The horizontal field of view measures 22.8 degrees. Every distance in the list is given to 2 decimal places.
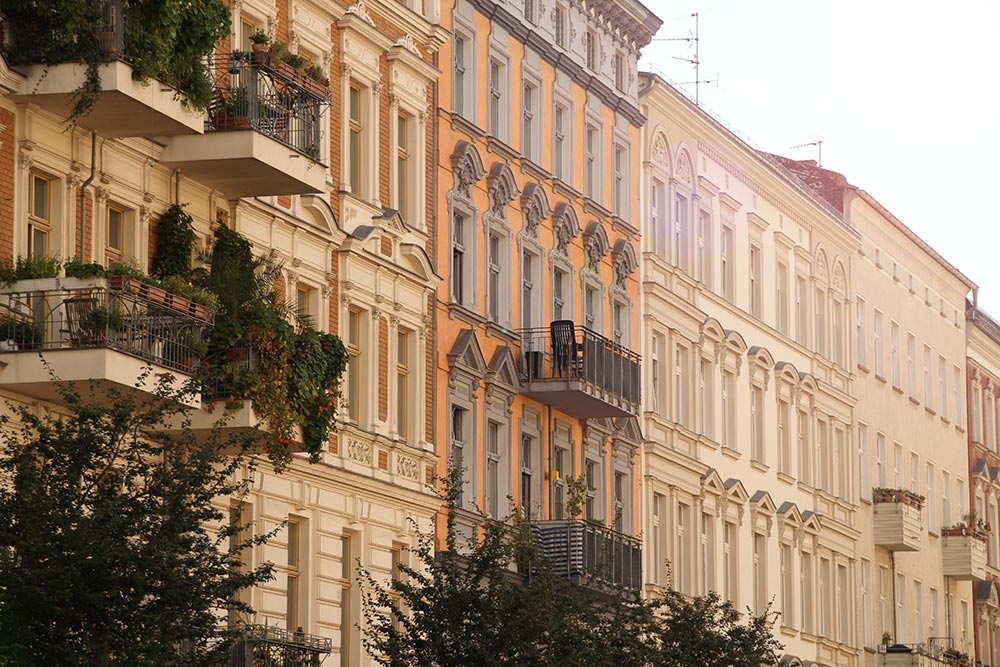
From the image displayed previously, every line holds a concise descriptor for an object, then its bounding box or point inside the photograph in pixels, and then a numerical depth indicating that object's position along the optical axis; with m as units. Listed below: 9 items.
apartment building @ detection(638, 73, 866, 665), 52.66
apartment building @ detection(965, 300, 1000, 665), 76.88
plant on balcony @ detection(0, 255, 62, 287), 28.19
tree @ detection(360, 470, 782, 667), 31.70
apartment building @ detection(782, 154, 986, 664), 66.31
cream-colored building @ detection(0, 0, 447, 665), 29.30
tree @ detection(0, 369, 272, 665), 23.38
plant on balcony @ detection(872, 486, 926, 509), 66.12
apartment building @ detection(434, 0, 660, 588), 42.69
